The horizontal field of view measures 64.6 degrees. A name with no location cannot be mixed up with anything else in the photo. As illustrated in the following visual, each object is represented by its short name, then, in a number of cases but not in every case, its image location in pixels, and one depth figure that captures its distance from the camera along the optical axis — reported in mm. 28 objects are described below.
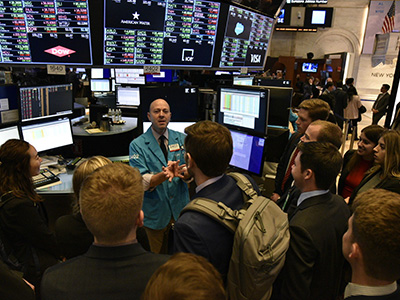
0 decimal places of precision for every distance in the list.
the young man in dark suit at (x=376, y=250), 1072
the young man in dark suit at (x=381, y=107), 7570
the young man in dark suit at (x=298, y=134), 2662
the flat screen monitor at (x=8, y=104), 2865
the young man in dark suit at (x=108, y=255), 1013
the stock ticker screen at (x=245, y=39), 3693
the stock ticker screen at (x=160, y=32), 3018
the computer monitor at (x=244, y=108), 2498
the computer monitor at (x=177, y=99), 3166
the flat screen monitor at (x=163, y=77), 7613
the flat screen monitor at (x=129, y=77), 7328
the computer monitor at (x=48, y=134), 3051
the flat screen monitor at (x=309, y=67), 13859
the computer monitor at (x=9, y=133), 2782
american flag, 13267
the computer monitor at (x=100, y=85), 7902
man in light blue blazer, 2432
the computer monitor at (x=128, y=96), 6027
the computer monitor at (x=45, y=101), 2998
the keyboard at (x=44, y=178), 2756
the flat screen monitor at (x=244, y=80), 6386
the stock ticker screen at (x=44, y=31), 2766
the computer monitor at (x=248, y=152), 2488
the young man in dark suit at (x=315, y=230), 1445
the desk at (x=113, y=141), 4702
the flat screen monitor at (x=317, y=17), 12562
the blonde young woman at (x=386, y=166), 2176
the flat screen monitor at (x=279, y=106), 2867
